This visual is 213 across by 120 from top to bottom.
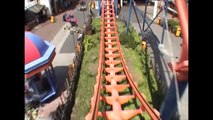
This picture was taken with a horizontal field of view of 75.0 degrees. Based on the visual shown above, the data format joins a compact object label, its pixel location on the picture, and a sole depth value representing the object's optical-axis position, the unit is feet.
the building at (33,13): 45.24
